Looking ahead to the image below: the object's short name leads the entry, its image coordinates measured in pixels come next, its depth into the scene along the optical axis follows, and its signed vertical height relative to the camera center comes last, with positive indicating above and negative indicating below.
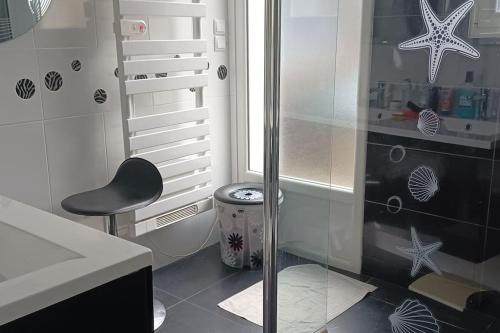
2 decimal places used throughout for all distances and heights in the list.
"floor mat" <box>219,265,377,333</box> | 2.17 -1.14
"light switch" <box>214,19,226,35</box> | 3.08 +0.07
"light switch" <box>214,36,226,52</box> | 3.11 -0.02
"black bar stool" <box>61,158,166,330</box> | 2.19 -0.65
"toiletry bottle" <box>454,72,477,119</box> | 2.10 -0.25
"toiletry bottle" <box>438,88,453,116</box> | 2.11 -0.24
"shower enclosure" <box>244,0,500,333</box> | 1.95 -0.48
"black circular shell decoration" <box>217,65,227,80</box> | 3.17 -0.19
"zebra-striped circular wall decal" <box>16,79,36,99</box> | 2.25 -0.19
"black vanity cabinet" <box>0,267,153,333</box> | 0.86 -0.46
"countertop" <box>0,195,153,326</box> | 0.85 -0.39
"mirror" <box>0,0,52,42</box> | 2.11 +0.10
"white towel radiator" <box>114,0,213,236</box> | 2.47 -0.37
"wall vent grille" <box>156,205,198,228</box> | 2.82 -0.93
